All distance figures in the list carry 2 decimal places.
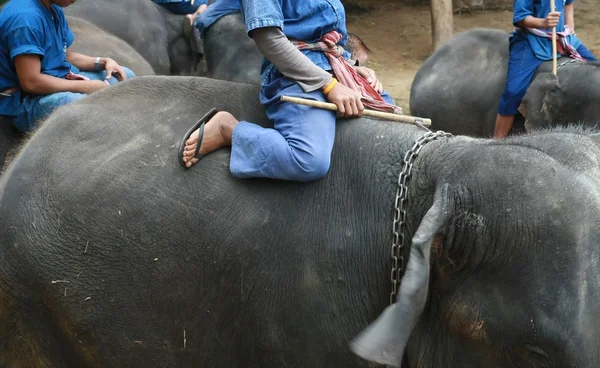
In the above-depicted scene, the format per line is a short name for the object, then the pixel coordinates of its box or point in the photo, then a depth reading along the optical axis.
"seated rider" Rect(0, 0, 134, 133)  4.11
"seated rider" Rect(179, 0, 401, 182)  2.61
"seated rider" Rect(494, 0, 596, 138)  6.54
